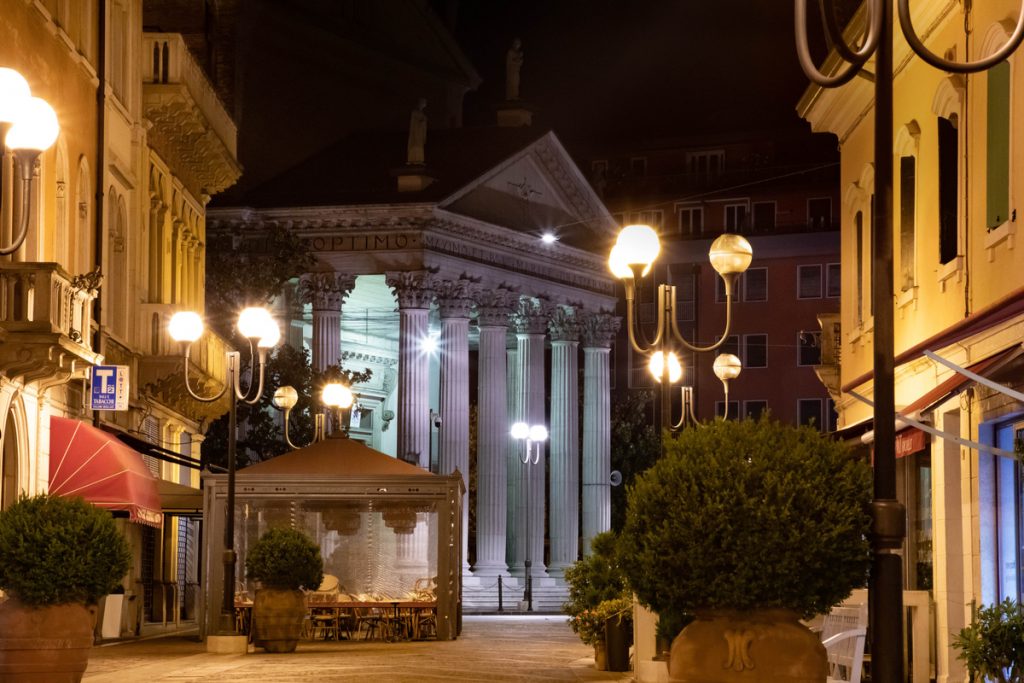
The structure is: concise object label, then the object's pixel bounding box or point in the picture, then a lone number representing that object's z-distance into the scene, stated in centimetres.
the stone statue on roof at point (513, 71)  6569
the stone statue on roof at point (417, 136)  6062
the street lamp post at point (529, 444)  6153
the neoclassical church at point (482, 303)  5962
